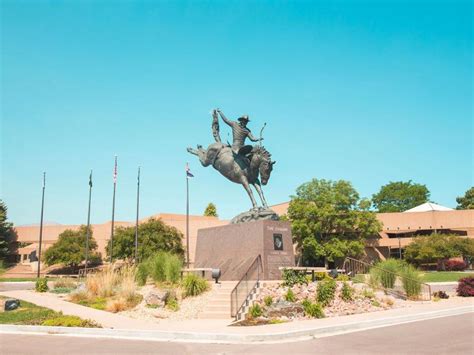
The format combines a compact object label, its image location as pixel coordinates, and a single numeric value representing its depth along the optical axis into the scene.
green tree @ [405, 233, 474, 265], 49.31
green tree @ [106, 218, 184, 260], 51.84
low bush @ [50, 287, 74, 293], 21.12
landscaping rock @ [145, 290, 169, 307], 14.95
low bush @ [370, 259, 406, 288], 19.56
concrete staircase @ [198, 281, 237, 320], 14.13
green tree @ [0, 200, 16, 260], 64.94
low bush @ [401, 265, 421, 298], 19.19
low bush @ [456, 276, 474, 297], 20.94
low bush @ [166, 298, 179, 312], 14.73
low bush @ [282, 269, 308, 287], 15.91
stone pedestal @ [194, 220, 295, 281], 17.86
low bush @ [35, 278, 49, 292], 21.53
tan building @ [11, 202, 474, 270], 57.88
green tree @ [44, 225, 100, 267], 54.08
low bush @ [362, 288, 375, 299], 16.60
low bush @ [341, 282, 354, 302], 15.66
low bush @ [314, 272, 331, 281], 17.41
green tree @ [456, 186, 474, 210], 79.52
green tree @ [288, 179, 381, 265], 50.81
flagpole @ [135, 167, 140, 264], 44.72
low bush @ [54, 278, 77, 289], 22.70
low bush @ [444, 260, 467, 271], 49.72
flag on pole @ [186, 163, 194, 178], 39.37
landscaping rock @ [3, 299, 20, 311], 15.70
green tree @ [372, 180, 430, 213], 82.38
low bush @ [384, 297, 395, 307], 16.79
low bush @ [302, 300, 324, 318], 13.97
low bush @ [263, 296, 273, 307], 14.27
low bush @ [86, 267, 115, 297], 17.52
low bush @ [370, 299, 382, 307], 16.16
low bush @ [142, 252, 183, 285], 17.23
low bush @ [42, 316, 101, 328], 11.86
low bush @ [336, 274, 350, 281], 17.28
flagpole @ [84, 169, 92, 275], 45.05
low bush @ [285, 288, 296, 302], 14.73
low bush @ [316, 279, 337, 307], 15.08
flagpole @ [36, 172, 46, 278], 46.03
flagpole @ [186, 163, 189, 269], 41.59
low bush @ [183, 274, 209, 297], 15.84
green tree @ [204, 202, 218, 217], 83.50
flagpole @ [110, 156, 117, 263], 42.53
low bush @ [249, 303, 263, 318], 13.43
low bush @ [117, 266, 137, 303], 15.68
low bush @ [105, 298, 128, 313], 15.03
